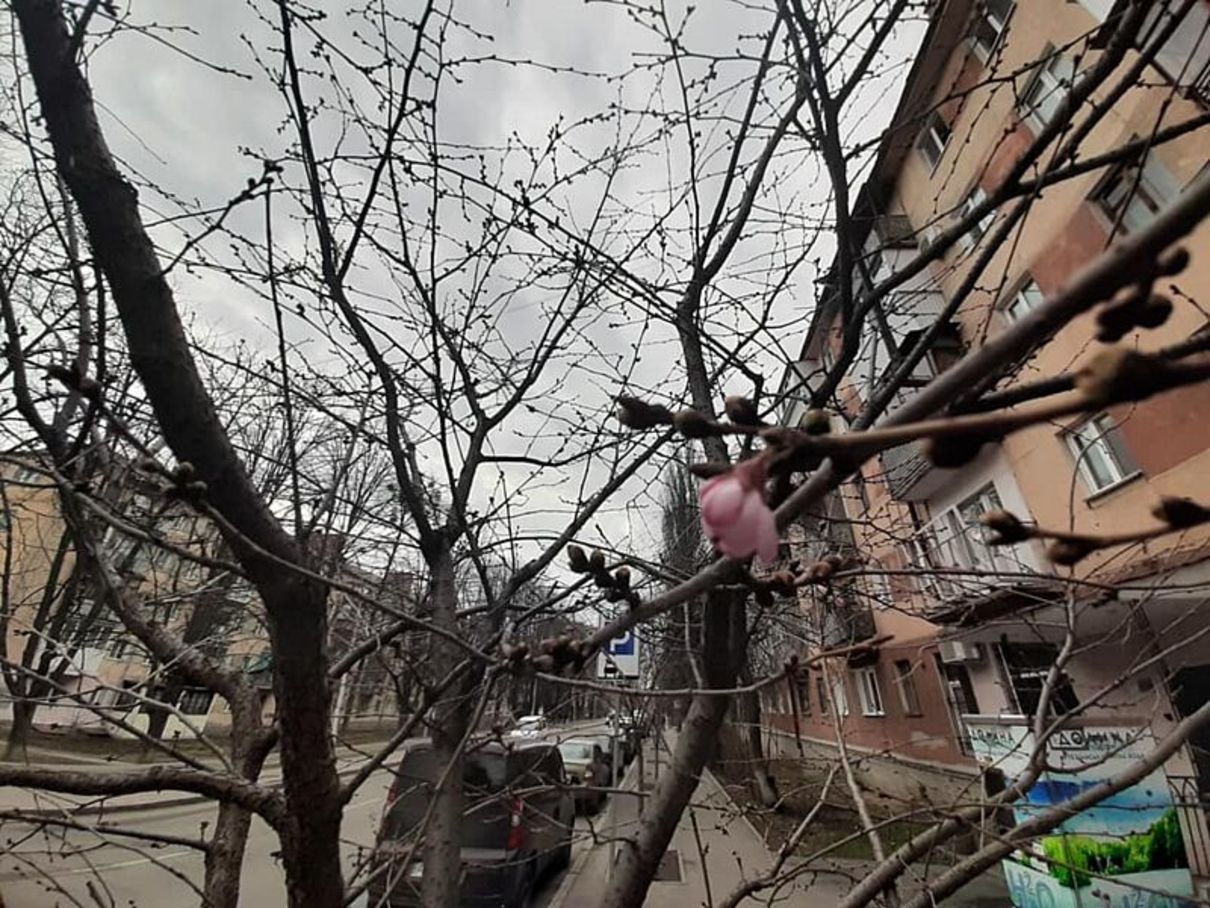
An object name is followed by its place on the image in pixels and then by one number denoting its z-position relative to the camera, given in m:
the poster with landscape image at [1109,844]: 4.71
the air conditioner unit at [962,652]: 10.61
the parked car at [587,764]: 11.73
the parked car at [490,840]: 5.25
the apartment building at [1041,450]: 2.50
